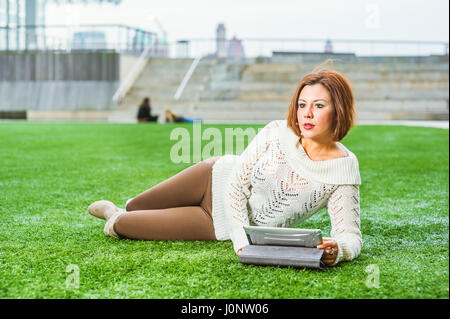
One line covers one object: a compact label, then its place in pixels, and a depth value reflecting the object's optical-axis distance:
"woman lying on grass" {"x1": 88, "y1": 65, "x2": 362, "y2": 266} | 2.84
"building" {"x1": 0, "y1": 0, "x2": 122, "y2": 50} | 27.06
